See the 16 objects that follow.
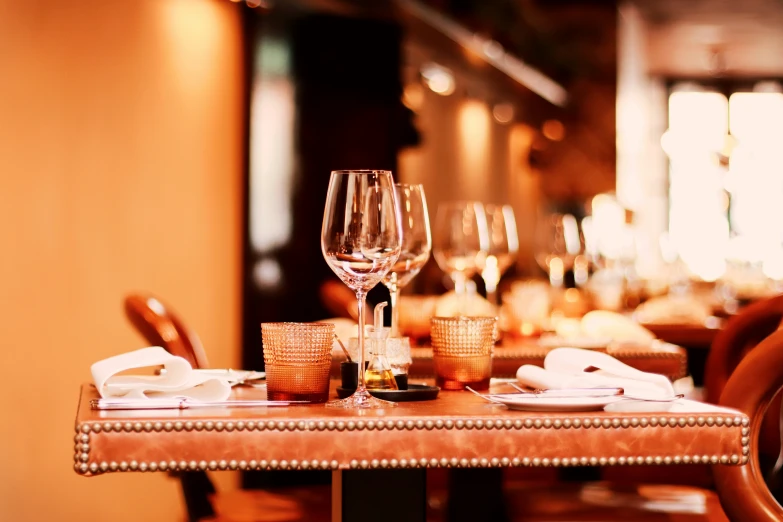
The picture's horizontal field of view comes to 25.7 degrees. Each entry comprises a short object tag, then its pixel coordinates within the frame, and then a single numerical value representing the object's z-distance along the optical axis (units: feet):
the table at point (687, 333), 11.23
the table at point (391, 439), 5.23
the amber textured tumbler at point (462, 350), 6.24
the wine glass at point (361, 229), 5.74
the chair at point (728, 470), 6.00
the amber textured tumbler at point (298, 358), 5.73
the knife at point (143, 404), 5.56
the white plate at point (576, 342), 8.13
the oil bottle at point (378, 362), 6.08
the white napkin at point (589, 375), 5.85
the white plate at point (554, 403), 5.53
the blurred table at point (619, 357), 7.52
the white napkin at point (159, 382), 5.72
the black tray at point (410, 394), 5.87
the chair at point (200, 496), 6.98
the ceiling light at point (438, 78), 21.86
